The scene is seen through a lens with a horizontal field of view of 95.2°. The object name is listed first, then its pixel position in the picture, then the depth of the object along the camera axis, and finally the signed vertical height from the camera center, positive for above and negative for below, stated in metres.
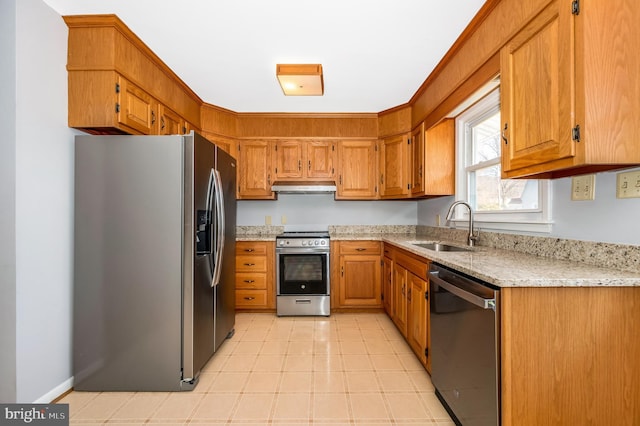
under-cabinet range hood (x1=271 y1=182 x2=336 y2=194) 3.50 +0.33
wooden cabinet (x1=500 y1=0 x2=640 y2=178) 1.10 +0.50
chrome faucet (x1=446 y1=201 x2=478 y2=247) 2.29 -0.17
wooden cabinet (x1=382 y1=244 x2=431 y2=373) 2.05 -0.69
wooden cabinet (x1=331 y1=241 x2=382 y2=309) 3.36 -0.71
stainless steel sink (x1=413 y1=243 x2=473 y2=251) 2.62 -0.29
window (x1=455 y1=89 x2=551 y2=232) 1.85 +0.24
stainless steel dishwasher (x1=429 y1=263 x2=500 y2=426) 1.20 -0.64
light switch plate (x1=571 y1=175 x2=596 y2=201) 1.41 +0.13
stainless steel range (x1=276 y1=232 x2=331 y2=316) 3.31 -0.69
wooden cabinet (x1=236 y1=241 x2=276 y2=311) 3.36 -0.66
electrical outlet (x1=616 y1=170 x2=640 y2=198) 1.21 +0.13
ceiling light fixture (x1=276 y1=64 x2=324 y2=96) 2.40 +1.16
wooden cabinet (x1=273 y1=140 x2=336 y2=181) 3.60 +0.67
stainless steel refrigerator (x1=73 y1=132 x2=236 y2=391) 1.91 -0.32
